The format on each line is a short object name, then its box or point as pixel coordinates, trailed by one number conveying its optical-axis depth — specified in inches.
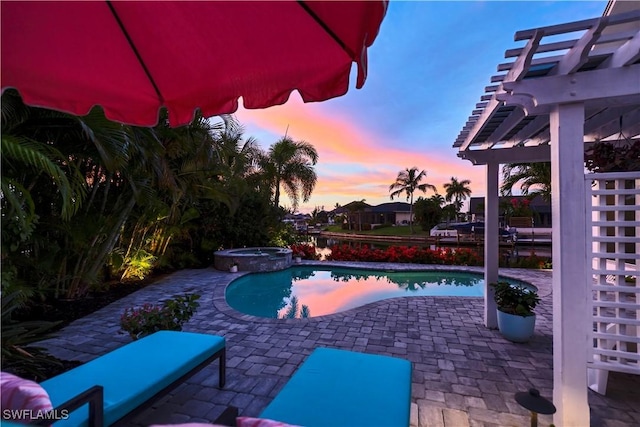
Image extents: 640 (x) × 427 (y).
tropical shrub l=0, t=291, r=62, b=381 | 114.3
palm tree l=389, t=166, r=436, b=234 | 1293.1
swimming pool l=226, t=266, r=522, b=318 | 303.7
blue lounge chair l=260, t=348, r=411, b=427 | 76.5
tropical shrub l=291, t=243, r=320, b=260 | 492.6
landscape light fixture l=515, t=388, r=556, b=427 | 70.8
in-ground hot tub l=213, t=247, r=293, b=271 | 404.8
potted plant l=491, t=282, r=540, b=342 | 168.7
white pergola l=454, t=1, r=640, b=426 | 96.7
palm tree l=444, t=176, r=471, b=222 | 1537.8
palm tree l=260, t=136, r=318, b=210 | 673.6
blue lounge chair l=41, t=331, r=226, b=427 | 72.6
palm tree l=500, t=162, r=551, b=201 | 507.4
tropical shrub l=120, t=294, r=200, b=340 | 146.6
